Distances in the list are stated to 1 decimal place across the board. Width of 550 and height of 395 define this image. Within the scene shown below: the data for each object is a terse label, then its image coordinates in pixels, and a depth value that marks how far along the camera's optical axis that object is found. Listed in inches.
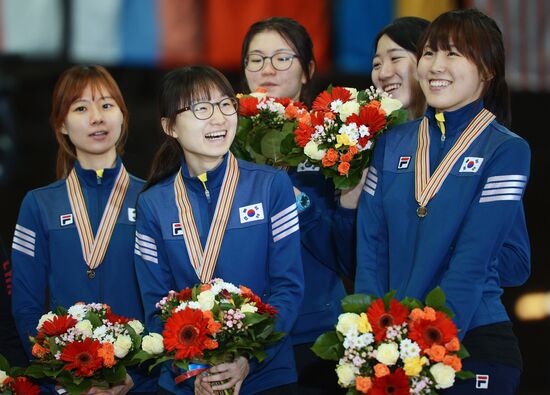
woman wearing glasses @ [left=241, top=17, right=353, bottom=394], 298.5
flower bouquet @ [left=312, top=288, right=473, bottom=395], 224.4
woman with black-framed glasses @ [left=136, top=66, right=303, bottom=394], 264.5
